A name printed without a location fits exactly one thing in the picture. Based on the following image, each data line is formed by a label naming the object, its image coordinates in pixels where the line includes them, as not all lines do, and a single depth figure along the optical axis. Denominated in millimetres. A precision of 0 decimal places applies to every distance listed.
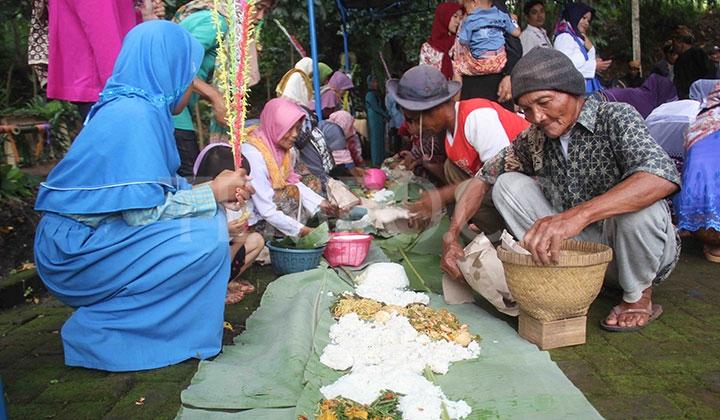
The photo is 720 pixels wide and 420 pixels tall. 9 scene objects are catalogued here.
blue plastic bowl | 3914
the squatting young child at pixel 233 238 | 3422
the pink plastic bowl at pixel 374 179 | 6922
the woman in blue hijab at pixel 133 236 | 2551
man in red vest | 3662
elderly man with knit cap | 2570
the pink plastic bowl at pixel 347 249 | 4062
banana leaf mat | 2145
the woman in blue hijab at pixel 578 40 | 6117
